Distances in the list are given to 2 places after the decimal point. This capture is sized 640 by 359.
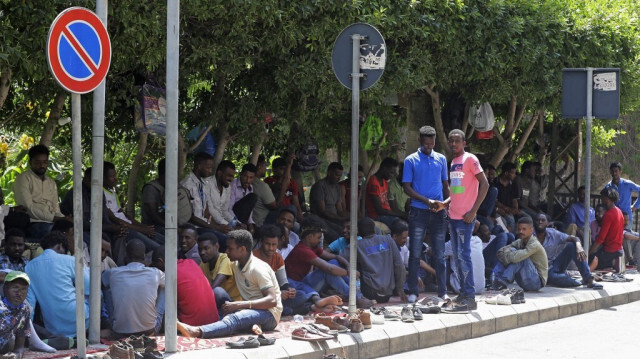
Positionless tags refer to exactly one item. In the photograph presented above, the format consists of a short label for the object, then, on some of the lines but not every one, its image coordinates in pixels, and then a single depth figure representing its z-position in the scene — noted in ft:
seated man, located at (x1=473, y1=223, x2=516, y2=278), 38.58
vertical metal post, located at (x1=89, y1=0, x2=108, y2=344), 23.00
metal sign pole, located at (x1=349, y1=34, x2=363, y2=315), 27.09
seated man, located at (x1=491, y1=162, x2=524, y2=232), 48.52
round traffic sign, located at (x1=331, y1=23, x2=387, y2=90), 27.22
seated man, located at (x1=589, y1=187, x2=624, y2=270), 43.55
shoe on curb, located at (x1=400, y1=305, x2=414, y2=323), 28.96
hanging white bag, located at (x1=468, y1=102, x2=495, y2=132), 49.85
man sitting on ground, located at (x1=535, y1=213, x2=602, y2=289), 38.78
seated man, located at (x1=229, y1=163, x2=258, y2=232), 37.19
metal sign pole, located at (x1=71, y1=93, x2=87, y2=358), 20.68
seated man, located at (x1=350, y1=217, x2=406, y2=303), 32.48
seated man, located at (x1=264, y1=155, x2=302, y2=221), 41.27
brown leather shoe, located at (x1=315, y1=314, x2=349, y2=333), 26.48
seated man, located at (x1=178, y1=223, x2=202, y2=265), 29.35
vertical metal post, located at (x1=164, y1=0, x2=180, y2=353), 22.27
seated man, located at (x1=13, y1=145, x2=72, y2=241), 30.94
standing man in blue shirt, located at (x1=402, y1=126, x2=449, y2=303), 32.60
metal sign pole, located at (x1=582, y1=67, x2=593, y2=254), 38.86
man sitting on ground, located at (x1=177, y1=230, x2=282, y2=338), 25.61
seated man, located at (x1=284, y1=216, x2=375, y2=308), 31.24
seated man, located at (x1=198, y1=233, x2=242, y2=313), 27.14
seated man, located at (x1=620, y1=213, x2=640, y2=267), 46.39
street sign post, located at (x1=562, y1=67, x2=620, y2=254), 38.86
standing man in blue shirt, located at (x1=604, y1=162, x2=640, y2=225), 48.52
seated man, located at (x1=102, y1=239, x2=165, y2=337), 24.85
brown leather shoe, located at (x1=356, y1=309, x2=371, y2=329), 27.55
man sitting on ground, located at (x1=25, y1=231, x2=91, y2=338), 24.45
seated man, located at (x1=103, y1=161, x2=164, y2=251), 31.40
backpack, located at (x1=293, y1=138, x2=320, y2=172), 44.21
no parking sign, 19.90
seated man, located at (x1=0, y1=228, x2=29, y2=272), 26.00
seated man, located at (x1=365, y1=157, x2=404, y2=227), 41.27
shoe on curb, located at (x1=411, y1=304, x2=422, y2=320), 29.53
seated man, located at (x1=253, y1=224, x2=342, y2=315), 29.09
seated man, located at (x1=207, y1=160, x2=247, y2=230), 35.45
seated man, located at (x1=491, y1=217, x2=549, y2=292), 36.42
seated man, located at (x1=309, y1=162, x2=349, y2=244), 41.11
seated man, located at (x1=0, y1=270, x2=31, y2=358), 21.98
